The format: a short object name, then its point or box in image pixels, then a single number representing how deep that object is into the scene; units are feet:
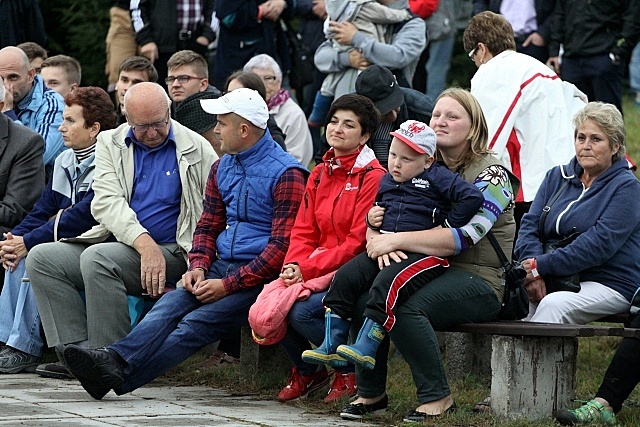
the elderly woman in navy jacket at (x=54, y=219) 49.24
